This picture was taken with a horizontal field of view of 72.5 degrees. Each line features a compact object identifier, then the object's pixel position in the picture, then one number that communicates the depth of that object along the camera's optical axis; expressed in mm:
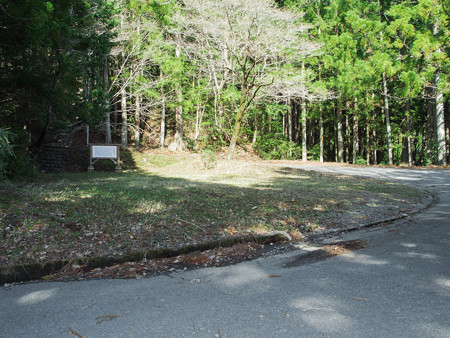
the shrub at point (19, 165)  8699
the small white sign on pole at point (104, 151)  13960
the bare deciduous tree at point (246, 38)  14359
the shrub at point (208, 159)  14156
